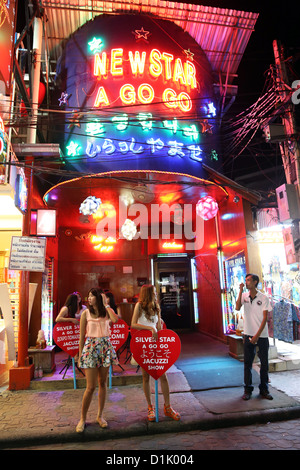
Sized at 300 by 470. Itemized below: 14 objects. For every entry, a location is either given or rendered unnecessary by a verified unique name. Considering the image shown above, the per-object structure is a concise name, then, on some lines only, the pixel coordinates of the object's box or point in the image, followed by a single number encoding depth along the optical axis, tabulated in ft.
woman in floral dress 15.35
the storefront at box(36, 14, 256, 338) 31.40
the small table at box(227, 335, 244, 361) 27.29
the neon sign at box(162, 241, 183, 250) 45.47
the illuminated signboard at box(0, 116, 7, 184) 20.61
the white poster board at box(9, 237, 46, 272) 23.70
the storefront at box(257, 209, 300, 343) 27.61
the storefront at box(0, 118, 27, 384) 21.33
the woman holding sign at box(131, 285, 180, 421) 16.39
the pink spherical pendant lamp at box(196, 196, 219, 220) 29.32
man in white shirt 19.43
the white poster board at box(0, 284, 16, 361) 24.72
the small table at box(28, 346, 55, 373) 25.05
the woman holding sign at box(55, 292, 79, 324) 23.62
